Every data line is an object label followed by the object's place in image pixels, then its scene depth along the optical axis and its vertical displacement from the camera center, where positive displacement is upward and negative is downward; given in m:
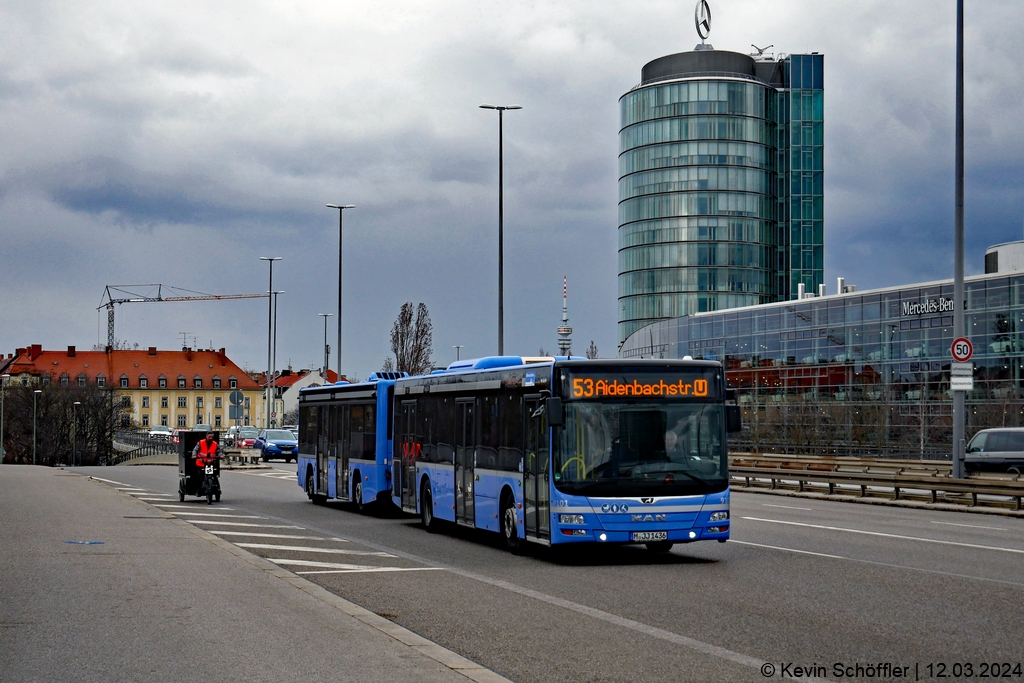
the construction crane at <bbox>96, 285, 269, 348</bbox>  179.27 +15.00
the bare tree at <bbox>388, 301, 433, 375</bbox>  83.81 +4.53
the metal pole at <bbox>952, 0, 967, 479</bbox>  27.64 +3.08
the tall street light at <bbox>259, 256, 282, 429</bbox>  75.31 +5.43
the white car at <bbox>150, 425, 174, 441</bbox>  81.61 -2.92
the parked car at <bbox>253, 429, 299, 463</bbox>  61.88 -2.30
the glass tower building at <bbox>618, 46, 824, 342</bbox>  117.75 +21.51
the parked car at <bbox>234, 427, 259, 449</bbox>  69.88 -2.20
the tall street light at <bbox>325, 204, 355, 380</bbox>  60.72 +8.96
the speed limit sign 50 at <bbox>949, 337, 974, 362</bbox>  26.61 +1.19
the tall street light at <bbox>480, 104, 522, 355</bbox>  39.69 +5.59
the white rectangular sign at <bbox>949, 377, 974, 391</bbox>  26.88 +0.48
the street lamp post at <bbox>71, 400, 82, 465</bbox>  104.83 -2.98
